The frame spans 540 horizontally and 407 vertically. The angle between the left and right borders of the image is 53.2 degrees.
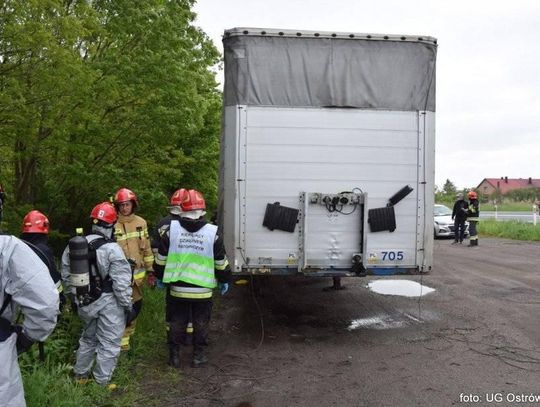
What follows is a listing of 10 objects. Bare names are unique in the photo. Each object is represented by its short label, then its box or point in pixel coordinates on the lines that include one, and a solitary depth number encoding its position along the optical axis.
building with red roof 93.50
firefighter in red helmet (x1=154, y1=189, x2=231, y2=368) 5.46
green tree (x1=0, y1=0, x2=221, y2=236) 6.55
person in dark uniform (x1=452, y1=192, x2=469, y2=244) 17.85
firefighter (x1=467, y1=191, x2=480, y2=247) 17.19
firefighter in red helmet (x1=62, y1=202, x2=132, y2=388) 4.78
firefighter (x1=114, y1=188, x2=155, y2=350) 5.74
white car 20.78
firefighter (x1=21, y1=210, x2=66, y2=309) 4.70
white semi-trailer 6.25
